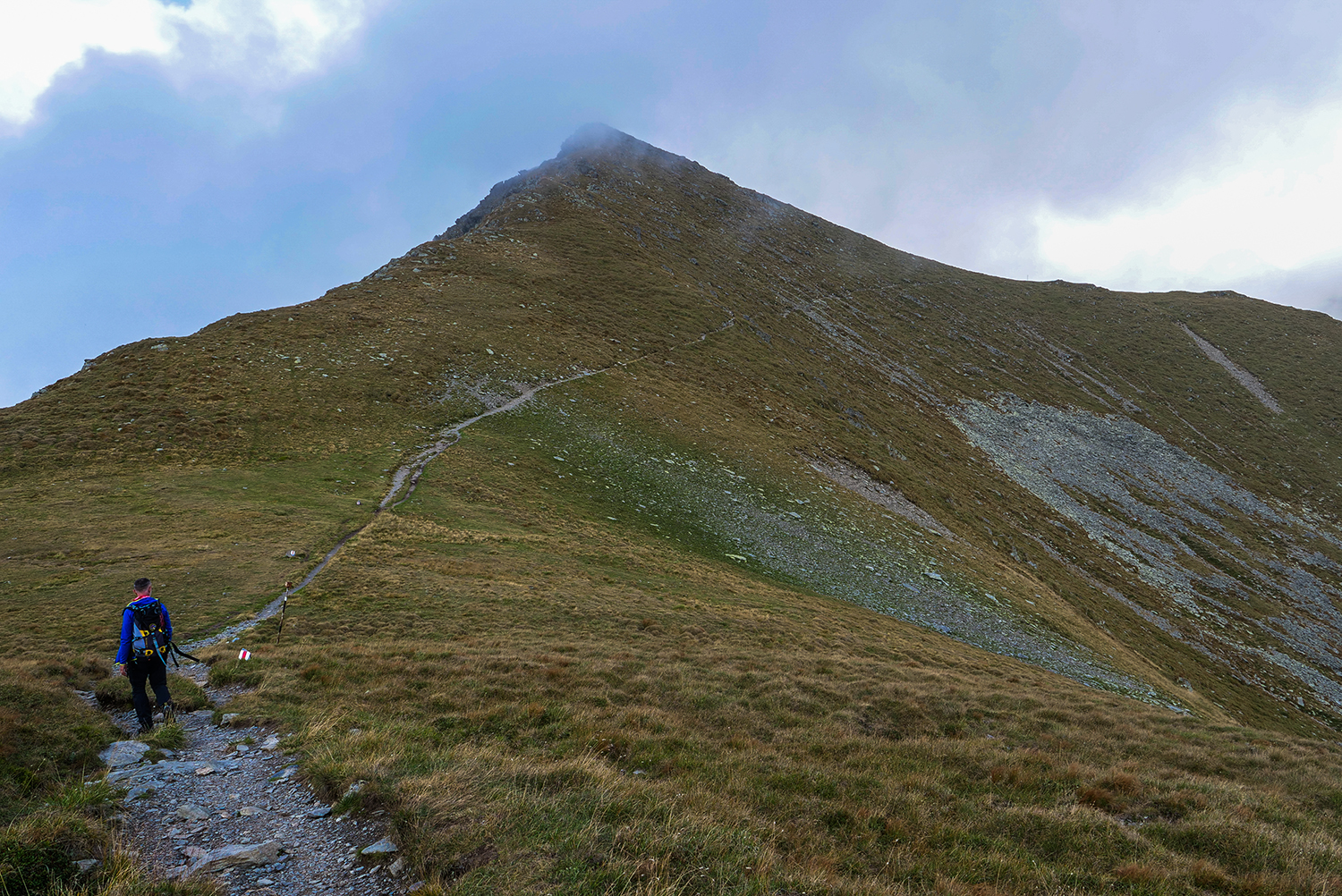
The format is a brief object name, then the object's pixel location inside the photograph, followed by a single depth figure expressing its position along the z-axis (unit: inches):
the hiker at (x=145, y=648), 418.0
